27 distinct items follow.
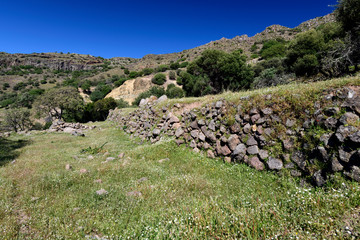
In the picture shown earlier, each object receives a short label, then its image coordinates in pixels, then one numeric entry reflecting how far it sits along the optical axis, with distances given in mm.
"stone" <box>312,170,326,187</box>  4053
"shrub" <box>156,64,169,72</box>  58188
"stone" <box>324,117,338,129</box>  4516
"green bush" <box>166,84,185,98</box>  33938
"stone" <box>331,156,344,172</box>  3840
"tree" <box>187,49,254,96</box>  25438
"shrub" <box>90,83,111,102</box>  54188
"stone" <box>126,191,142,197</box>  4773
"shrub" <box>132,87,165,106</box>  39441
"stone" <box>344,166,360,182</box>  3505
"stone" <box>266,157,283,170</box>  5182
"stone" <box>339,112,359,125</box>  4148
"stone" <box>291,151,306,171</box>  4690
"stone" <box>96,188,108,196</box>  4906
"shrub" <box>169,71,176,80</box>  50719
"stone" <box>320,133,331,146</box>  4354
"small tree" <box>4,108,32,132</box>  26873
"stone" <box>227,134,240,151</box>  6786
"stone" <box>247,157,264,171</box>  5627
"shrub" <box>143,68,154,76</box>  57984
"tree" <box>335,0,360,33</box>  12527
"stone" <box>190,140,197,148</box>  8729
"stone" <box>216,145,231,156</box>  6958
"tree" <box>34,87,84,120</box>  30984
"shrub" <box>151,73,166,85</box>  48469
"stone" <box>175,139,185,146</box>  9402
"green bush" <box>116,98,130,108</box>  38456
